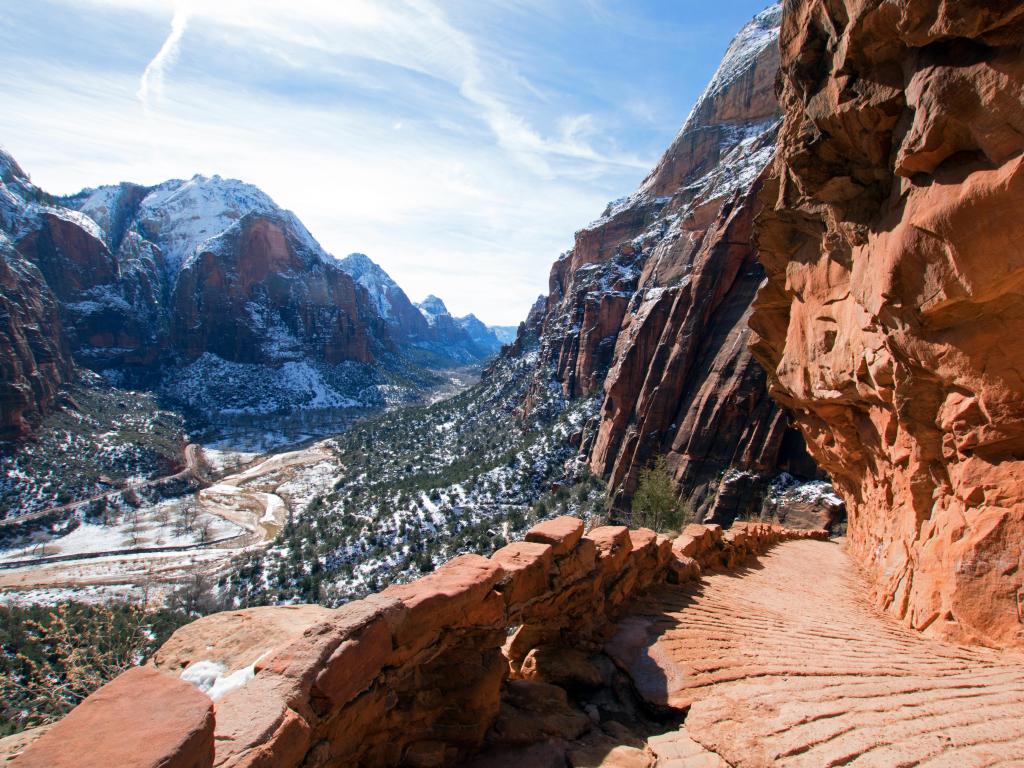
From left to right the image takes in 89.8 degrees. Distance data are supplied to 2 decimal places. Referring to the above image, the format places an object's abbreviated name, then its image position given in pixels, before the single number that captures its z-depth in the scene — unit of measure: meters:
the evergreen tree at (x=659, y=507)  32.16
